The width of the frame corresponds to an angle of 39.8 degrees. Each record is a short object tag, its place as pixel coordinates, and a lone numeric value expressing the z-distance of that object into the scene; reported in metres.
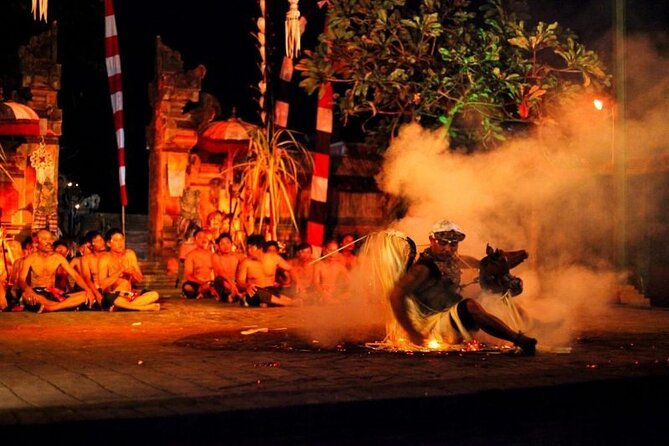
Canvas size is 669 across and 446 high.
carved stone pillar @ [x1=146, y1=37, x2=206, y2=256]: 19.69
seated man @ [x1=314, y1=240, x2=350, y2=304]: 15.95
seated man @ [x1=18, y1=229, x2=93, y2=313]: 13.84
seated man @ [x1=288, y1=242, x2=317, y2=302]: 16.11
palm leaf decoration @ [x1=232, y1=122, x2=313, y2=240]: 16.95
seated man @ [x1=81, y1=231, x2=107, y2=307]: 14.75
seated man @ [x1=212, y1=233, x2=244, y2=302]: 16.17
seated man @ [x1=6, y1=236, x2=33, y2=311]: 14.12
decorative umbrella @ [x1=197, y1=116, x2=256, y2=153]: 20.58
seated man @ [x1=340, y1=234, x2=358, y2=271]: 16.88
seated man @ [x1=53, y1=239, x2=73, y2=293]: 14.84
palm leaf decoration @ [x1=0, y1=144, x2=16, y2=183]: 18.78
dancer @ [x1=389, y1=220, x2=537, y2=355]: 8.83
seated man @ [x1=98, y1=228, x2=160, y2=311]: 14.17
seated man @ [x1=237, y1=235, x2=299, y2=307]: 15.55
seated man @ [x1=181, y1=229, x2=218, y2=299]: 16.89
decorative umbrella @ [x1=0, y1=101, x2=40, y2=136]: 17.98
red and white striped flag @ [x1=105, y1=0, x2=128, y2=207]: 16.67
